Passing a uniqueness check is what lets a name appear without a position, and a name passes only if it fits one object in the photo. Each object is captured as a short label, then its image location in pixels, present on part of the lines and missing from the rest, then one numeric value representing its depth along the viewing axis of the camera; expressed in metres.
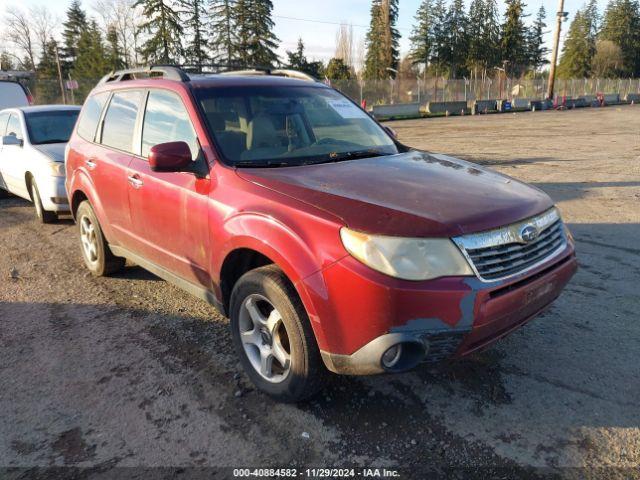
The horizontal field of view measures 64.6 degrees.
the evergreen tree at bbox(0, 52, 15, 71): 55.09
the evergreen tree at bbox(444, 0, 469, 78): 79.25
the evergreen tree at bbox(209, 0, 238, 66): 55.72
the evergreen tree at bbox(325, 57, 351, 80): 64.19
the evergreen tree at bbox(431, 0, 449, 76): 78.88
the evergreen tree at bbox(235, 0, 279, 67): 55.41
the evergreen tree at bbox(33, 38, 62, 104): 60.03
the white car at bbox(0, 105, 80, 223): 6.86
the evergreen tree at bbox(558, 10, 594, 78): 88.62
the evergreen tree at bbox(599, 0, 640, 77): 85.62
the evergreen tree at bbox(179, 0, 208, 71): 53.47
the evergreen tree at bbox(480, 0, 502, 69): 81.75
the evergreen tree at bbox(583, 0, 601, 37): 92.25
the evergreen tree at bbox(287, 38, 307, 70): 64.38
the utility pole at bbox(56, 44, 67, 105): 34.25
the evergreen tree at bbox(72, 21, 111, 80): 55.09
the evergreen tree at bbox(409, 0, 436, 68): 78.31
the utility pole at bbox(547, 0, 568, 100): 42.88
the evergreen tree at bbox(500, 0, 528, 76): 82.50
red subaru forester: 2.40
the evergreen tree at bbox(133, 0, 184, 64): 50.59
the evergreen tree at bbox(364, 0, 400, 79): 72.56
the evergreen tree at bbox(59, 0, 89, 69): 67.00
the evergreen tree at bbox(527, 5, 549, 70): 90.44
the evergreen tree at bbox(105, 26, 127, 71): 54.41
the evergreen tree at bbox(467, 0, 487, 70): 80.75
